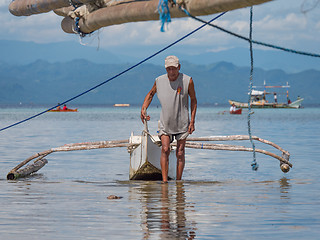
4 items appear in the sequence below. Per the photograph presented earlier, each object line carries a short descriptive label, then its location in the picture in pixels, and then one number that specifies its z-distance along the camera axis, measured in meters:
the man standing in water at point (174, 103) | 20.23
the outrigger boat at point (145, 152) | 23.36
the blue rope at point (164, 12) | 15.86
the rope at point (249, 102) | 15.67
